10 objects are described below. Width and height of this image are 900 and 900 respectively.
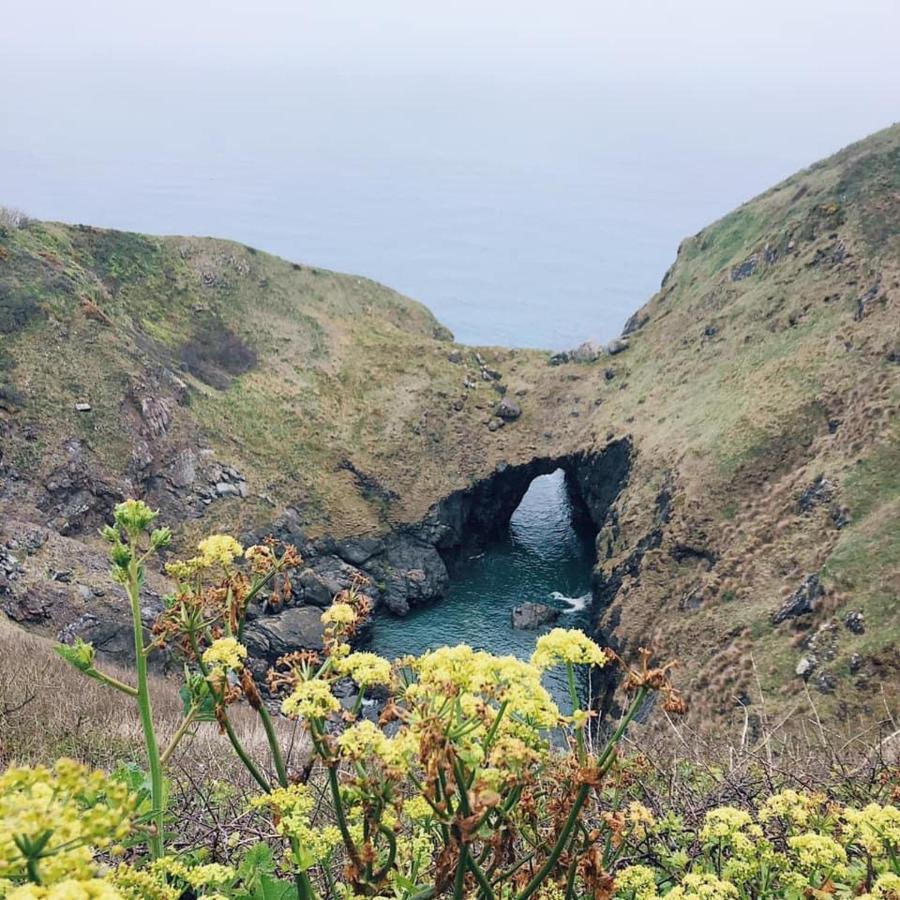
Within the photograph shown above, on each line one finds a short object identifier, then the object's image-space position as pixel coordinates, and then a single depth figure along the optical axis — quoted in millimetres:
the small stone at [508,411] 66438
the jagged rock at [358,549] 53875
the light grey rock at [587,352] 70250
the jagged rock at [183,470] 50781
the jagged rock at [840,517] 37469
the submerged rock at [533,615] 49781
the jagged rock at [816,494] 39684
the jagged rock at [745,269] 63188
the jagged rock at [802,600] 34219
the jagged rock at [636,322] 72062
